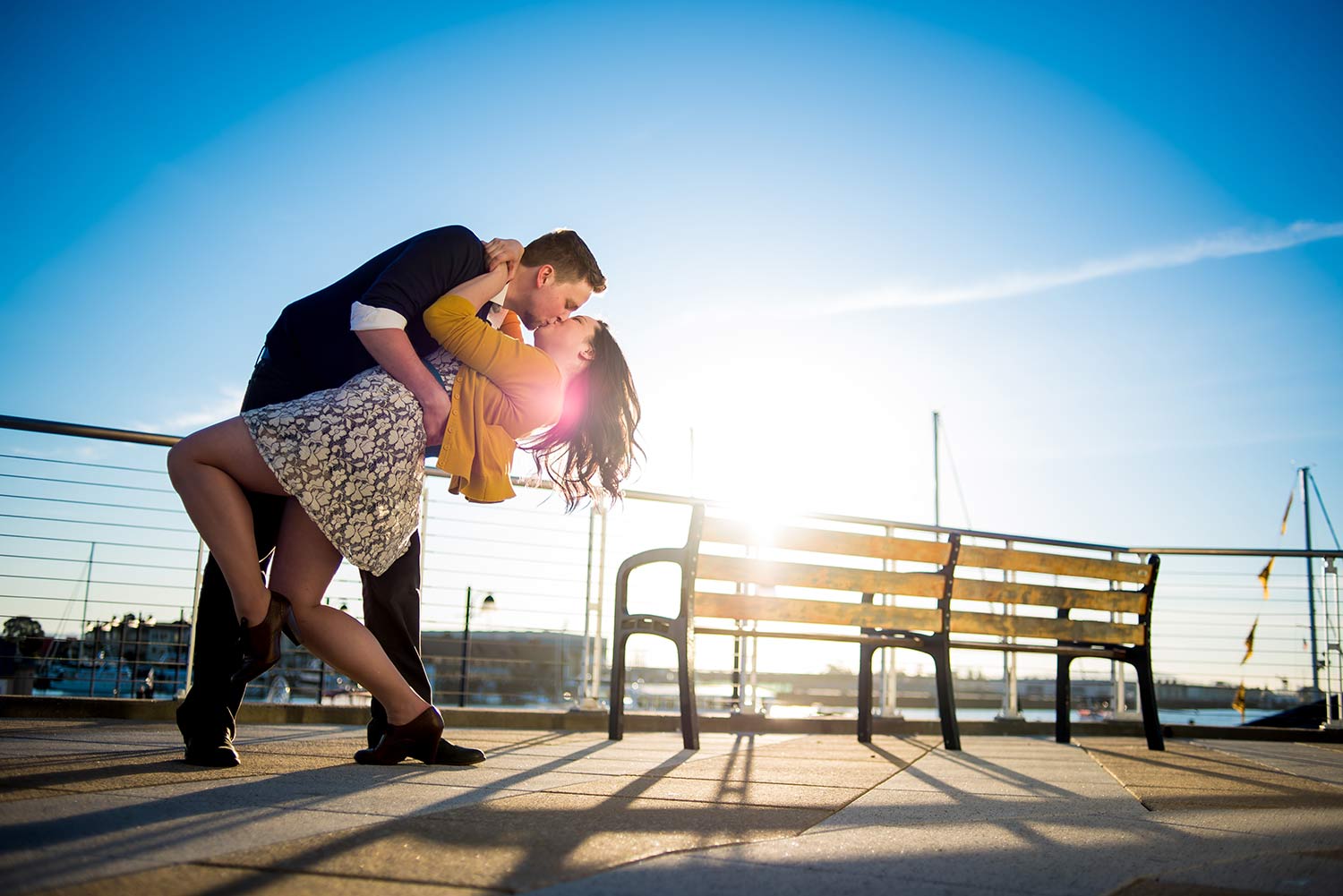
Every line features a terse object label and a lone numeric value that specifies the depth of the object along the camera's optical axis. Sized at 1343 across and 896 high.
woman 1.87
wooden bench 3.41
